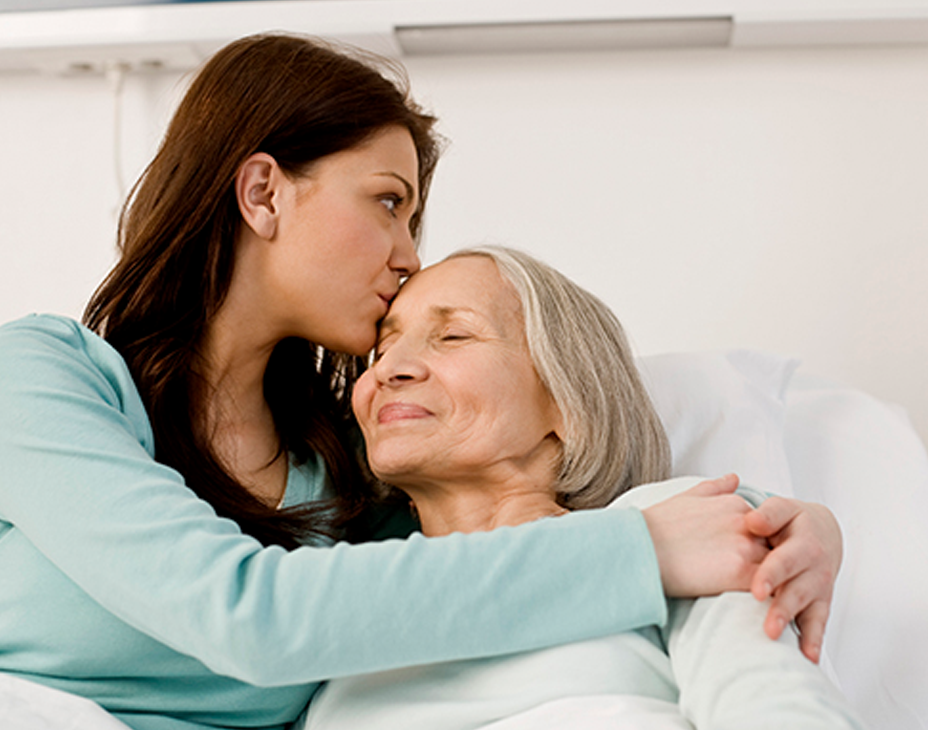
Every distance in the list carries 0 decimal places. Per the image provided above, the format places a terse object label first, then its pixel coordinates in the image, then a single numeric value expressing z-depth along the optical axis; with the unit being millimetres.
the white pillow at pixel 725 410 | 1477
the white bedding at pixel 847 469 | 1261
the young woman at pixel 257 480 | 838
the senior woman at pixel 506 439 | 924
